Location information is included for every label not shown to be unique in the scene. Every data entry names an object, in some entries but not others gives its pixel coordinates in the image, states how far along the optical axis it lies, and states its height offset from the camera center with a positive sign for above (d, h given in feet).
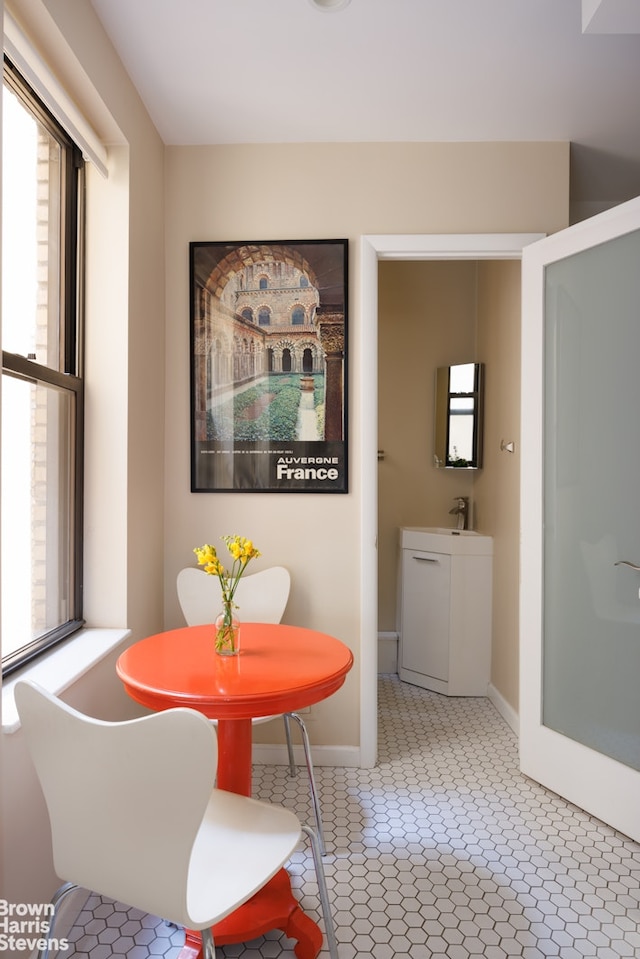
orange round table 5.25 -1.80
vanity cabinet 11.96 -2.61
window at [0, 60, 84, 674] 5.90 +0.91
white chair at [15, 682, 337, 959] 3.64 -1.95
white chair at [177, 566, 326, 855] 8.79 -1.71
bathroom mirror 12.67 +1.11
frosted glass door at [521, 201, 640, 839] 7.66 -0.67
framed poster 9.28 +1.50
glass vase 6.36 -1.59
